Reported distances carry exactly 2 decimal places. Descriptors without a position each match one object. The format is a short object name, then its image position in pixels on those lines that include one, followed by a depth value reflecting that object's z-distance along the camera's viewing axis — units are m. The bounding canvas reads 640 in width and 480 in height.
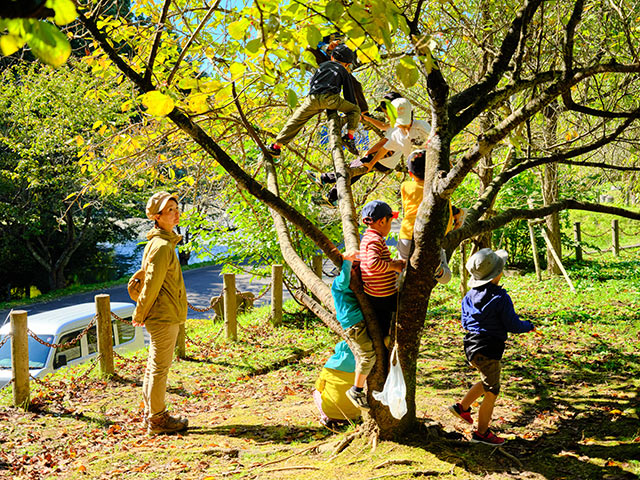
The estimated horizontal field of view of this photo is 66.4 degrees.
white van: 8.28
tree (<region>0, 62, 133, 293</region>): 17.77
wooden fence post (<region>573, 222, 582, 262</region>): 14.27
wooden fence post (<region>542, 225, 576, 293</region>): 9.65
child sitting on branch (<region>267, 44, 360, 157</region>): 4.91
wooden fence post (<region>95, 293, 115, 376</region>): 6.63
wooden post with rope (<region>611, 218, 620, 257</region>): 16.20
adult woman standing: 4.59
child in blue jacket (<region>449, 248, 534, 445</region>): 3.78
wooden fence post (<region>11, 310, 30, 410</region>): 5.66
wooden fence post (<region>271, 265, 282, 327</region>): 9.38
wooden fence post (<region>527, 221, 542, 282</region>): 10.57
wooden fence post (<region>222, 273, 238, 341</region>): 8.49
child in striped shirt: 3.59
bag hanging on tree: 3.24
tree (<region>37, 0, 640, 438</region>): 2.83
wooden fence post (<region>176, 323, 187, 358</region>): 7.66
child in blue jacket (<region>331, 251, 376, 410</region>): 3.62
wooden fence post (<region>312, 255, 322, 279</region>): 10.15
